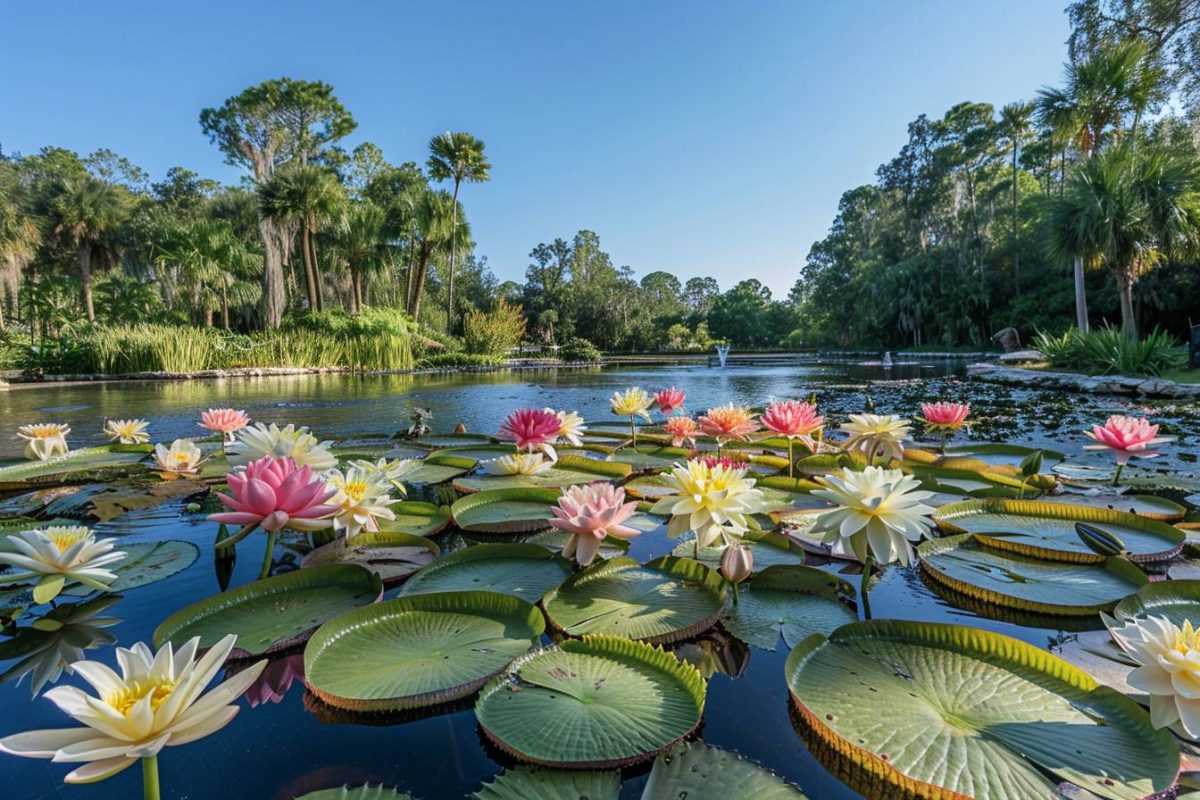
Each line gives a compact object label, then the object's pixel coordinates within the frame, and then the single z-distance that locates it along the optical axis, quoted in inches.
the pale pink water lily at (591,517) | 48.8
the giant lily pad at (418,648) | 37.5
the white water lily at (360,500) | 55.6
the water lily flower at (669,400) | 116.4
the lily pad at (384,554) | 60.2
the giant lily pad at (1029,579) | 50.1
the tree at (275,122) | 871.1
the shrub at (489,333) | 753.0
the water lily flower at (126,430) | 120.2
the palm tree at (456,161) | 844.6
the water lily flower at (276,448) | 59.6
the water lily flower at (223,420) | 100.9
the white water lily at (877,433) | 70.9
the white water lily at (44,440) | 103.2
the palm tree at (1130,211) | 368.8
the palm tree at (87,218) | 692.1
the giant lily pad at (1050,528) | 59.6
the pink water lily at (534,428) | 85.1
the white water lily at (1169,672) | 28.4
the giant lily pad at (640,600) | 46.4
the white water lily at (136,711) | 21.8
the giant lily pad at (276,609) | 44.8
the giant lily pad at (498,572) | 56.0
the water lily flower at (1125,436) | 79.0
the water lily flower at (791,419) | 78.5
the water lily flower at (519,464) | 95.8
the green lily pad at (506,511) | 75.4
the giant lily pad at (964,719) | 29.3
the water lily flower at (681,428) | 109.0
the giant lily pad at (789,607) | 47.0
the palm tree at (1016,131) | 872.9
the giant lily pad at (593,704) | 31.5
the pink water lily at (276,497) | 43.8
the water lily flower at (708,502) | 48.6
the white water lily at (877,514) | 43.9
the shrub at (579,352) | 917.2
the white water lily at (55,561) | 45.4
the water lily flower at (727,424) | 84.7
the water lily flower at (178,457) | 93.5
